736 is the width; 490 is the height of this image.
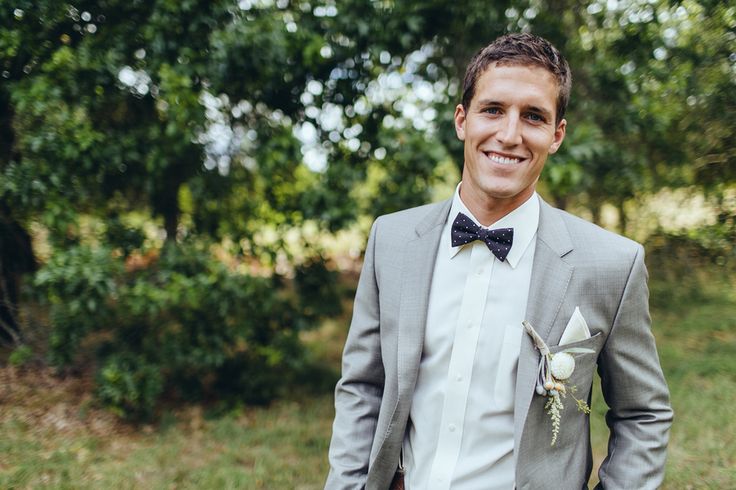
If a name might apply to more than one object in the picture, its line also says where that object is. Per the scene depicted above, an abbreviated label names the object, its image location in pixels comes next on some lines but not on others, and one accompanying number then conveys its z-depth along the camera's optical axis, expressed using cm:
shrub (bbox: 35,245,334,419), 407
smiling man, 185
